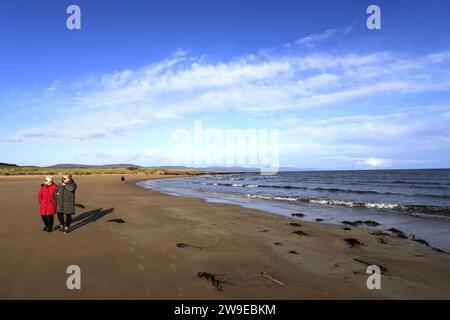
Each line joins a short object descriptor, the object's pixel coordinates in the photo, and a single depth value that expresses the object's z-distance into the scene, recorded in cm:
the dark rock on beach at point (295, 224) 1373
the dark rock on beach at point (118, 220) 1346
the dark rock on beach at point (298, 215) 1705
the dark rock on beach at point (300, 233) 1183
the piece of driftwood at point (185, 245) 942
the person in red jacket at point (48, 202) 1068
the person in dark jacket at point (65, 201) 1091
